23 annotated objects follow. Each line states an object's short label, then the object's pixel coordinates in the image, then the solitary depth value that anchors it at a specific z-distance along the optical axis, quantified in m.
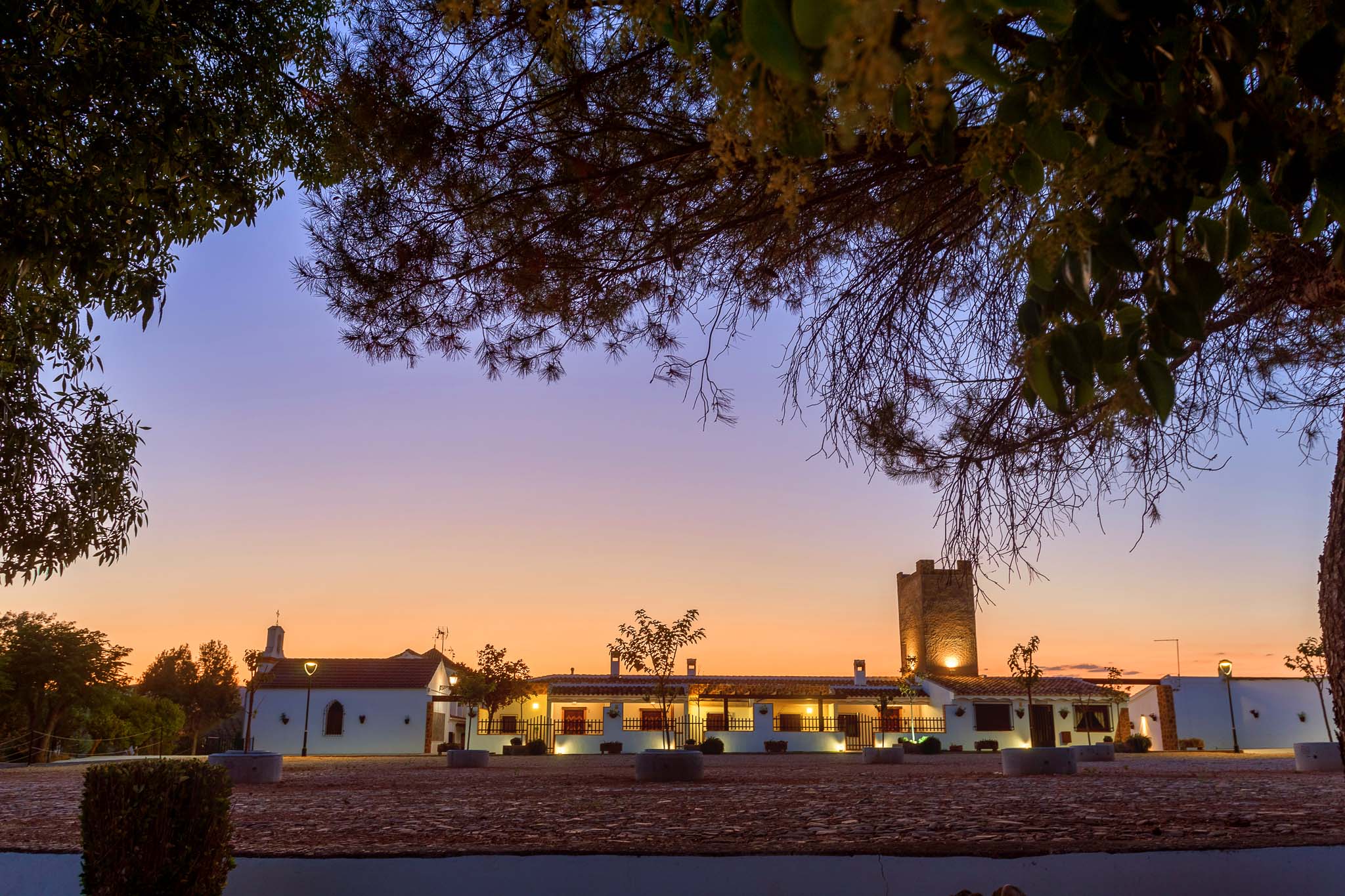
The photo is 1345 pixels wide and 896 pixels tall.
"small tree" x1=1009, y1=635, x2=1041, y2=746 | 32.09
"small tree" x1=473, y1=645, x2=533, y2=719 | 33.09
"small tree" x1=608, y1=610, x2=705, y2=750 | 22.36
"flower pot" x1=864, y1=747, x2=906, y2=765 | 23.00
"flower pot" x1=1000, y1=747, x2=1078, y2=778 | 16.09
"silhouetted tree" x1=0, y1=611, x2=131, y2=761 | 29.47
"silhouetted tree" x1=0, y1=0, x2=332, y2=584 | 4.39
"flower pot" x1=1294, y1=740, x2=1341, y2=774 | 16.77
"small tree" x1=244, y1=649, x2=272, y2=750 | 33.78
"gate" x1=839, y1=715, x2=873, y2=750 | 37.78
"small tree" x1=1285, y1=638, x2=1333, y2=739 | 29.64
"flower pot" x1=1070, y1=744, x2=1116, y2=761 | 23.78
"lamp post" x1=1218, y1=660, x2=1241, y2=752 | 31.31
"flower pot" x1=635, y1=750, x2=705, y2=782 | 15.08
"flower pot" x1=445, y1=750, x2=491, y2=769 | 21.88
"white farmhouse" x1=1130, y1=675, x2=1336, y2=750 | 38.12
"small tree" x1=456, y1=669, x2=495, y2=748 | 32.28
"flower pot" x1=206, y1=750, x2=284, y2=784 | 15.02
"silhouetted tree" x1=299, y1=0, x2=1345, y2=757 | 1.38
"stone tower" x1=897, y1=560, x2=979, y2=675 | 47.81
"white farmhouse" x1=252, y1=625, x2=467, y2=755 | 36.59
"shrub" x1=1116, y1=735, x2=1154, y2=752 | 31.64
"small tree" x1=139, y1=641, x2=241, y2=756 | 55.28
